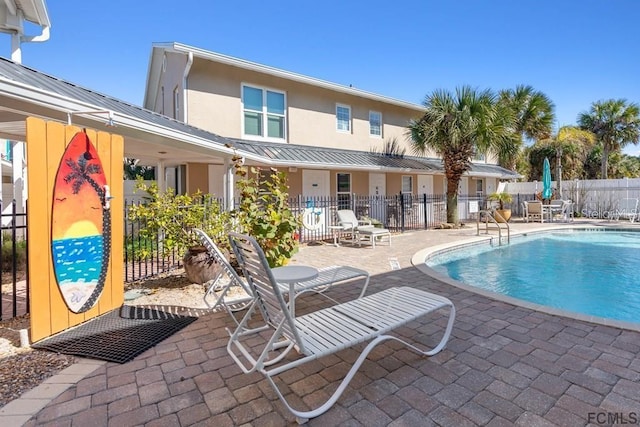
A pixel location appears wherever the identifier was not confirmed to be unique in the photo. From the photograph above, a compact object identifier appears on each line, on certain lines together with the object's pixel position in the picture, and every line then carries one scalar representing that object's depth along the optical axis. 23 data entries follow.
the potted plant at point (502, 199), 16.41
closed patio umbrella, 17.77
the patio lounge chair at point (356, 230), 10.20
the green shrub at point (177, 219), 5.60
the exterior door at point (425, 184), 18.46
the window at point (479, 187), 22.15
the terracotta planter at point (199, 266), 5.81
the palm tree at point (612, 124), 24.44
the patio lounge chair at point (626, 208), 17.36
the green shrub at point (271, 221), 6.00
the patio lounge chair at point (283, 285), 4.15
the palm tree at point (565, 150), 24.66
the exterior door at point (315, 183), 14.01
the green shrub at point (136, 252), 5.53
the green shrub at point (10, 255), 6.96
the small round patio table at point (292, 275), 3.36
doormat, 3.35
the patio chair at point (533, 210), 17.06
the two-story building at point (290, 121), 11.61
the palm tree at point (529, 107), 19.97
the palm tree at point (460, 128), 13.76
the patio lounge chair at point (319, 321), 2.38
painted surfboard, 3.73
